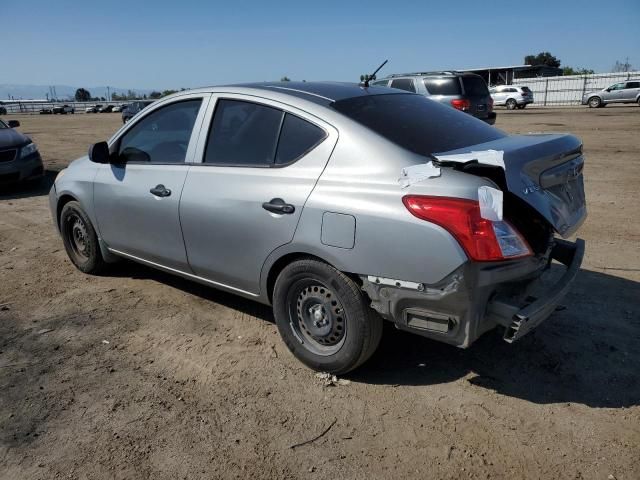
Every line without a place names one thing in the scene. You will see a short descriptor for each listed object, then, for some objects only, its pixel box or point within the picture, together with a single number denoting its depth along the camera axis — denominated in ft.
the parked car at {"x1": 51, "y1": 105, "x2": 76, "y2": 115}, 212.64
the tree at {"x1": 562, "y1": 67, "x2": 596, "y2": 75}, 225.31
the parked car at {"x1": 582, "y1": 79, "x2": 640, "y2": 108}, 103.76
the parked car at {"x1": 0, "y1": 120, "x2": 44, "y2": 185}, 30.99
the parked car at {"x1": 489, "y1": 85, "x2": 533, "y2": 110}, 120.78
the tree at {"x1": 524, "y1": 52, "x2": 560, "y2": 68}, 299.99
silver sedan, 8.85
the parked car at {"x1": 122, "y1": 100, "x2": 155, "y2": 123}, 107.14
